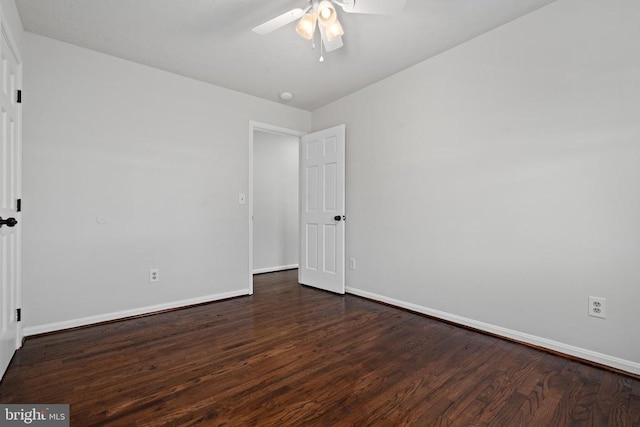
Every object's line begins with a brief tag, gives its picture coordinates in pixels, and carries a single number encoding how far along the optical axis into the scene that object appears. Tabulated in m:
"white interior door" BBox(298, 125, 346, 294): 3.66
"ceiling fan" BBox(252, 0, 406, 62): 1.79
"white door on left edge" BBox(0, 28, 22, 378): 1.80
